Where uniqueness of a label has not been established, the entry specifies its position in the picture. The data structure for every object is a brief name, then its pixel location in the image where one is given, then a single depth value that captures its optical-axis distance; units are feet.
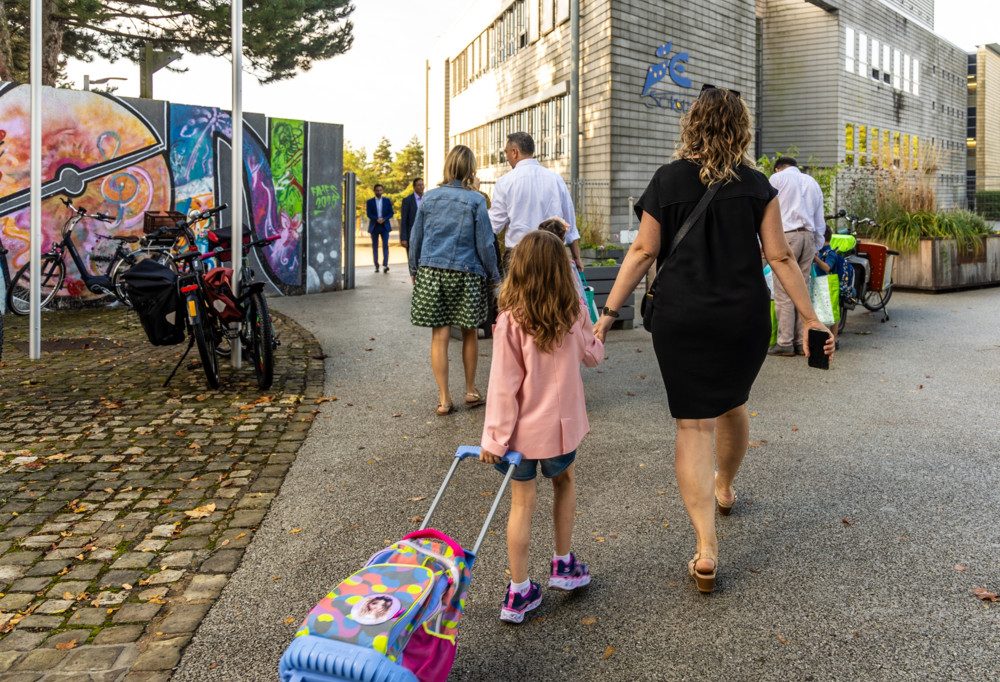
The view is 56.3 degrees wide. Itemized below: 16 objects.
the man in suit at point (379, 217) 64.13
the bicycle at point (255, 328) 24.53
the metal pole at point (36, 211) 28.81
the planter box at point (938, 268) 48.98
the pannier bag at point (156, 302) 24.63
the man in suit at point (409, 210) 56.65
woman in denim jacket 22.20
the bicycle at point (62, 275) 40.52
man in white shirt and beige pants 29.58
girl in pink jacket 11.08
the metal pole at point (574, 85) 61.11
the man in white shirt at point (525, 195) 25.21
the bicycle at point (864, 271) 35.68
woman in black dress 11.78
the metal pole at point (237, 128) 27.66
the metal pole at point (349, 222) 52.13
